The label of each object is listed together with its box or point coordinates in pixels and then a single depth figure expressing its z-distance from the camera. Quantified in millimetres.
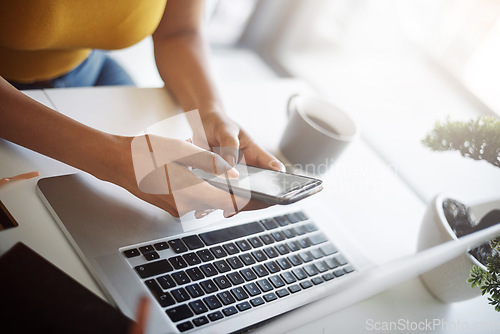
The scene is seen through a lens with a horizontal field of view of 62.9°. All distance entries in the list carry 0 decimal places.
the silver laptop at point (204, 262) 343
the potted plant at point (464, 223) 447
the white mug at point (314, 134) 583
